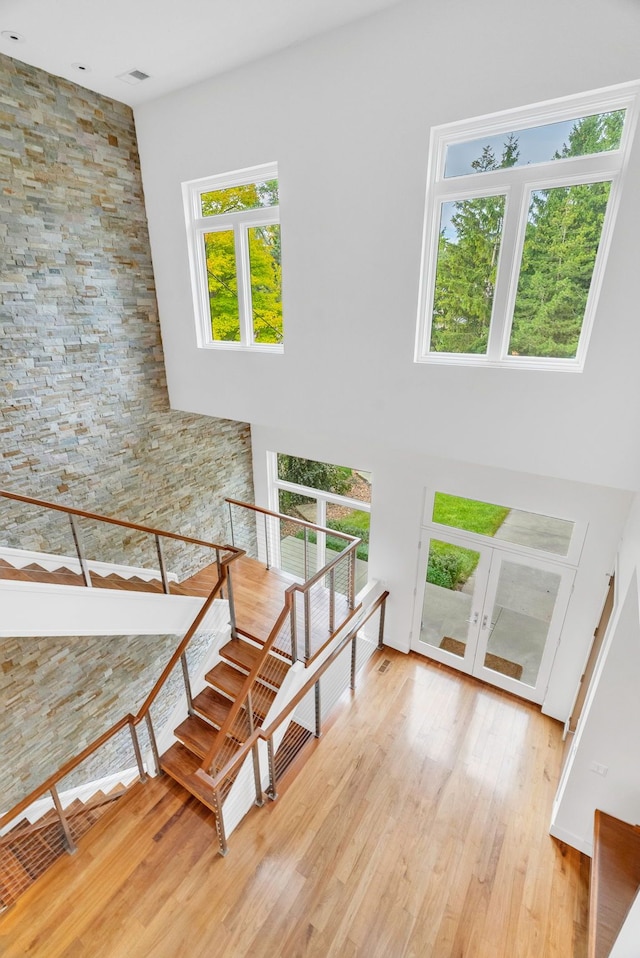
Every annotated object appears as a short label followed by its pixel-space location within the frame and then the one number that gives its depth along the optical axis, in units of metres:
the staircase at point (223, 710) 3.89
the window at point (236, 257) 3.88
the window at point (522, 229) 2.62
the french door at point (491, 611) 4.66
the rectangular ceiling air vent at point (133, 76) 3.42
